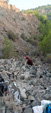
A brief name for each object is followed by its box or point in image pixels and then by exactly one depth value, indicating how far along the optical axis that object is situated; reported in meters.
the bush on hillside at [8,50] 11.07
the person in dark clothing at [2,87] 4.52
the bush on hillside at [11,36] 16.45
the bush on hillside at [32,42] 18.91
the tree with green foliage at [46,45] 13.32
